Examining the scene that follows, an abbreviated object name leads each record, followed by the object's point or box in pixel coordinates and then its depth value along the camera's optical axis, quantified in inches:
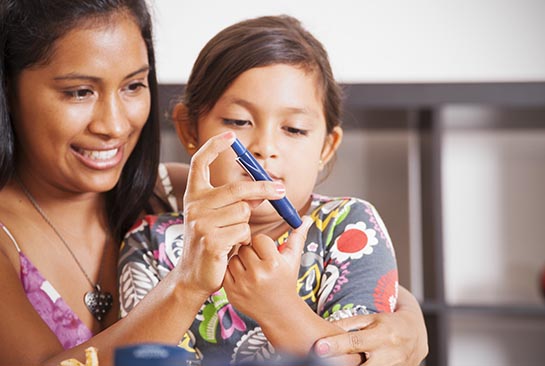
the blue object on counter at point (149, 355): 23.7
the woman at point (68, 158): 45.0
